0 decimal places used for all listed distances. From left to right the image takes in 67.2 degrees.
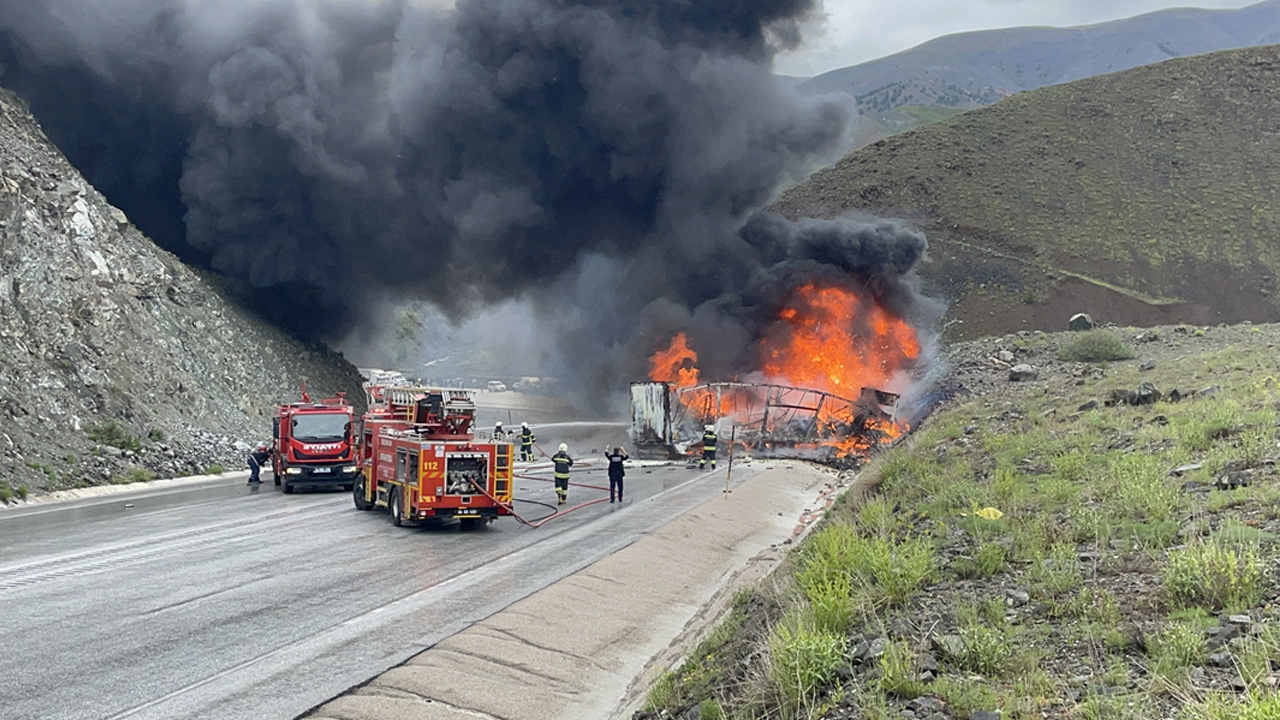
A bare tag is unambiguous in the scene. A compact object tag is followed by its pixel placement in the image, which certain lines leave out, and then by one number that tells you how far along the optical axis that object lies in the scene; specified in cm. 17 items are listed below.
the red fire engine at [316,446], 2420
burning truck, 3312
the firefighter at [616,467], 2194
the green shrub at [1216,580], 631
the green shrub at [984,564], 822
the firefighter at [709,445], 3058
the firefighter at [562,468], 2066
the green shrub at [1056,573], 732
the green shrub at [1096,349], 3366
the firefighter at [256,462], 2645
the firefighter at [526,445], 3256
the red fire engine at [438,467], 1727
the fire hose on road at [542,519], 1770
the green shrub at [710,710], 654
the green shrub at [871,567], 795
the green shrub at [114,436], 2598
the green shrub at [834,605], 734
